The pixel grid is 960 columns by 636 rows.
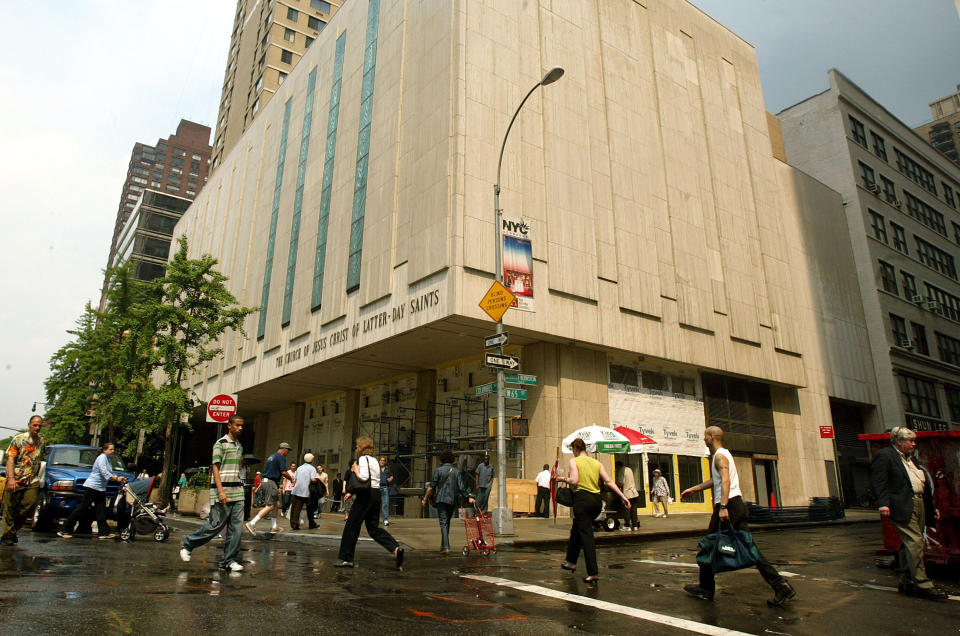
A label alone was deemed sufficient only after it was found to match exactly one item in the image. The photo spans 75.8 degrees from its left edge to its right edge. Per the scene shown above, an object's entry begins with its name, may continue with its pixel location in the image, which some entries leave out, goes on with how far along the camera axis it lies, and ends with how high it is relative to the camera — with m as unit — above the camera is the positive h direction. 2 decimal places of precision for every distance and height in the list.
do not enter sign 17.14 +2.25
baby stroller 11.82 -0.38
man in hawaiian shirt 10.10 +0.19
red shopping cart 11.08 -0.73
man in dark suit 6.98 -0.04
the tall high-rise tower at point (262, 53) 58.92 +42.27
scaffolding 23.53 +2.36
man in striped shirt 8.09 -0.06
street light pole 13.78 +0.03
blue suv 13.74 +0.10
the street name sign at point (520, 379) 15.37 +2.80
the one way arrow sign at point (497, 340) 14.76 +3.56
